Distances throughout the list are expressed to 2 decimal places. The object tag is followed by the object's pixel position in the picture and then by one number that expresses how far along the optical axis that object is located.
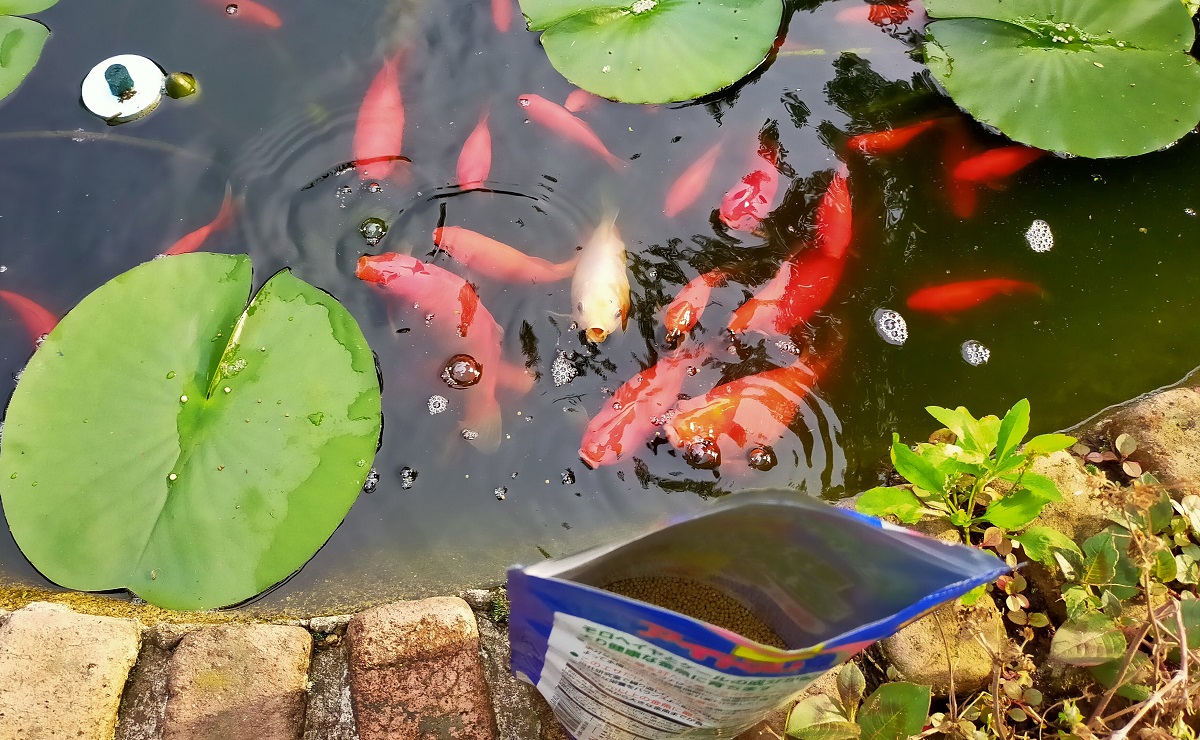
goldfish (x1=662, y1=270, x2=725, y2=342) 2.17
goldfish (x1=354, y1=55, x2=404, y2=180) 2.34
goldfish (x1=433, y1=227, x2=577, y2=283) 2.22
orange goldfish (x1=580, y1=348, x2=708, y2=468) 2.01
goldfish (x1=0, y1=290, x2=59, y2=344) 2.08
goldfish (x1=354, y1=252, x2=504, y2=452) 2.13
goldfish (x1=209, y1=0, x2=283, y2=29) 2.48
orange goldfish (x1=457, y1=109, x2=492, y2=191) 2.34
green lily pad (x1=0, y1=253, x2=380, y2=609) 1.67
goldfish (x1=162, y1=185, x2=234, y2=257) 2.20
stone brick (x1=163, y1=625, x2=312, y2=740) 1.49
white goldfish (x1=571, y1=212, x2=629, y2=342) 2.14
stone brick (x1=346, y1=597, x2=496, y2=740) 1.48
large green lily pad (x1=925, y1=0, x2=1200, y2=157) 2.20
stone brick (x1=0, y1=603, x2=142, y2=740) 1.47
